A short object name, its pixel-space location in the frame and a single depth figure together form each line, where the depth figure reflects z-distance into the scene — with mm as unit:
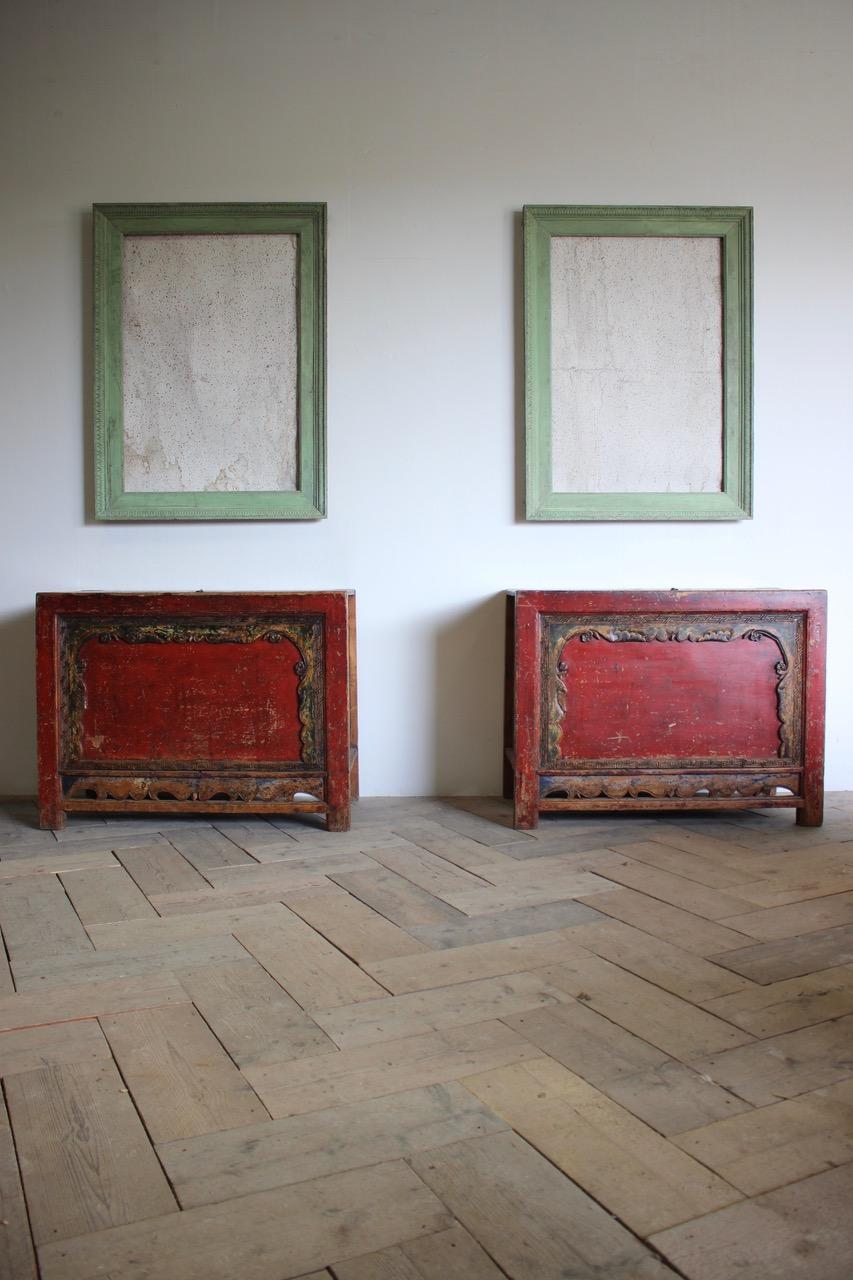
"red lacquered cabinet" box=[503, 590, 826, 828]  3186
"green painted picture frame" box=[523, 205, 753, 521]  3535
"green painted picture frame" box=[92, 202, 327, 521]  3508
